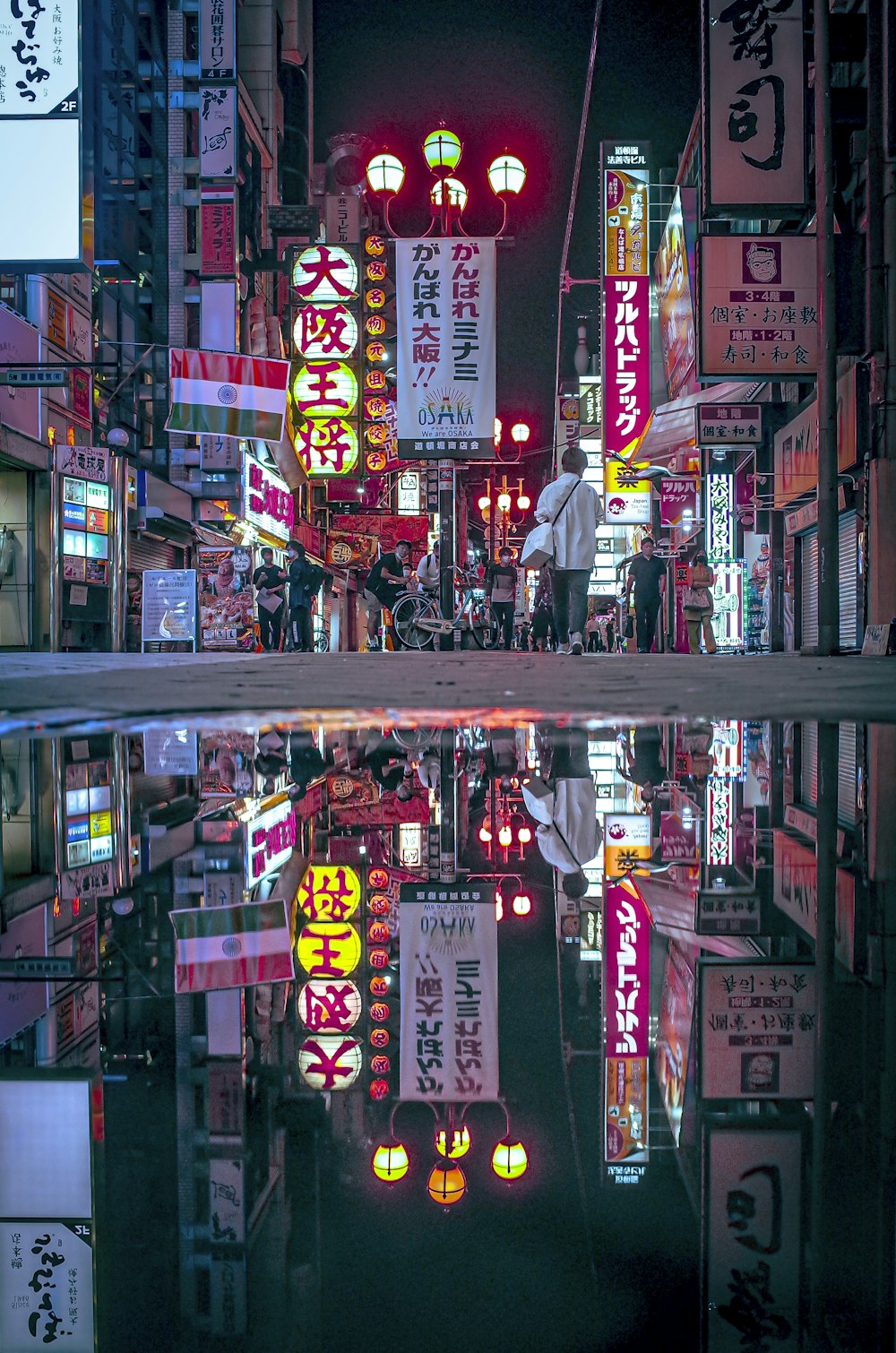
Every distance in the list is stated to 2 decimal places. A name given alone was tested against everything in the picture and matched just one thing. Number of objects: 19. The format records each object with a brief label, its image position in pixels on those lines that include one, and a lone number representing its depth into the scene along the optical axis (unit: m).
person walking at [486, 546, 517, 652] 17.45
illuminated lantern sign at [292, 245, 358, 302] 23.92
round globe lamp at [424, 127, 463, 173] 14.06
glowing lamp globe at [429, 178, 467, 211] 14.48
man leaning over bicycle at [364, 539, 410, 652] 16.75
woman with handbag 17.77
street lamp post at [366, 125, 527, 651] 14.11
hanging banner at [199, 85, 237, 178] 26.09
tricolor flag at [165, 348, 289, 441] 18.52
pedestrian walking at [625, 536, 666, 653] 16.41
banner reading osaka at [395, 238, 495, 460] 14.16
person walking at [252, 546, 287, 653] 17.94
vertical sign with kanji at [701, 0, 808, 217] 13.43
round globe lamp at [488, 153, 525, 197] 14.79
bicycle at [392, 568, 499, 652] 16.80
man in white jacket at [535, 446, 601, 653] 10.34
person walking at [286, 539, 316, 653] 17.89
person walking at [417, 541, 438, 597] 17.19
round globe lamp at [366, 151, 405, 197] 15.56
